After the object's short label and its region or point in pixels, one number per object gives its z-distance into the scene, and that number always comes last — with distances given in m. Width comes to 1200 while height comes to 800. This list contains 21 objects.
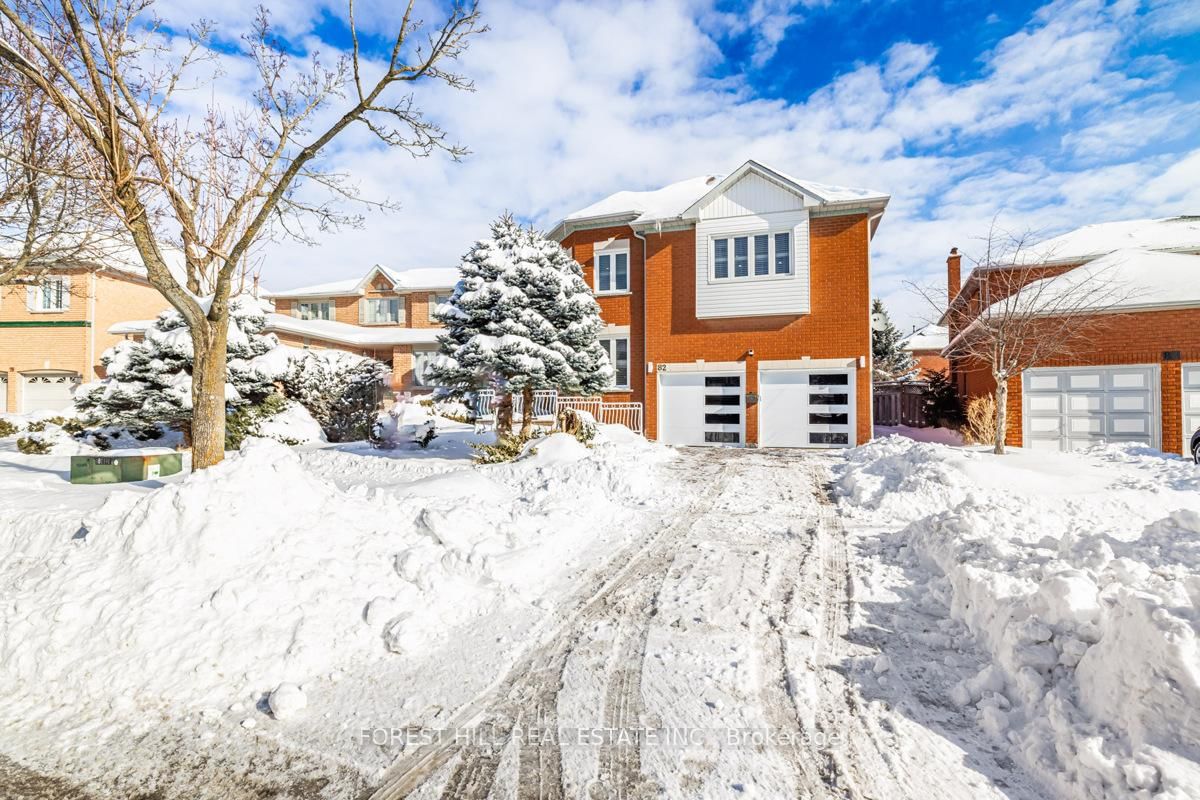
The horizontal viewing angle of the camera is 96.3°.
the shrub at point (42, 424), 15.44
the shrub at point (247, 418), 13.70
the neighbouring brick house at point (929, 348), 38.45
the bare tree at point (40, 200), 8.26
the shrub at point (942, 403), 18.50
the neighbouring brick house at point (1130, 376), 12.48
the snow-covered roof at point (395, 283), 31.78
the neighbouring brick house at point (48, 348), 21.61
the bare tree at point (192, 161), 6.39
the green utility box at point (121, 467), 9.02
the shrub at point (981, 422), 13.70
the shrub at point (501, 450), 10.93
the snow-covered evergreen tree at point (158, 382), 13.62
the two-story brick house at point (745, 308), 15.38
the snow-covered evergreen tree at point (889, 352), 30.89
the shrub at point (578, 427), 12.21
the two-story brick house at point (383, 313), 28.53
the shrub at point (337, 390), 14.76
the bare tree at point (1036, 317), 11.98
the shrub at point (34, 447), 13.64
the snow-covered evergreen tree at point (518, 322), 11.92
